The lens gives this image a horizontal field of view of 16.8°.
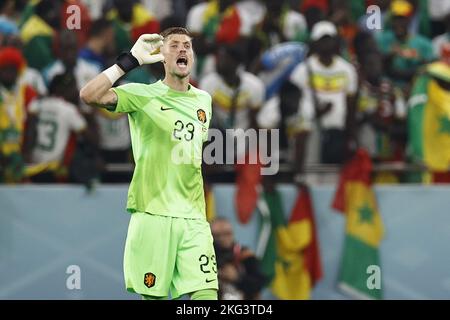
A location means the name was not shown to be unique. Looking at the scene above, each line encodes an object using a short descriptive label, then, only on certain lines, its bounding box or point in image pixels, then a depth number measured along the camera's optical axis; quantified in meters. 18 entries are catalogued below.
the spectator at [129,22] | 14.01
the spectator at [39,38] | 13.92
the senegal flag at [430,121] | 13.70
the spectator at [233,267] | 12.76
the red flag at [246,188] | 13.41
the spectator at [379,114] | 13.70
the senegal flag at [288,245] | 13.66
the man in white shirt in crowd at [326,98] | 13.59
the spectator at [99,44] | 13.73
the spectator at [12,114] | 13.39
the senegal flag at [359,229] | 13.66
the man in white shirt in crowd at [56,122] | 13.42
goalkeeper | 9.91
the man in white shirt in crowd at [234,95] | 13.49
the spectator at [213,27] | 13.90
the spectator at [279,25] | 14.16
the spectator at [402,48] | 14.07
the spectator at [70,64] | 13.55
